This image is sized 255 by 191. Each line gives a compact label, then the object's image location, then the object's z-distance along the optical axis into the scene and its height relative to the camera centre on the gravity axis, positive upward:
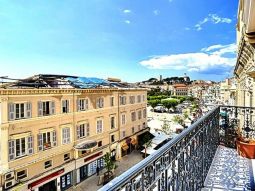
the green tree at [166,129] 21.87 -4.48
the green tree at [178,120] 26.97 -4.19
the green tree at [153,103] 46.68 -2.56
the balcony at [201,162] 1.17 -0.82
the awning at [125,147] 16.27 -4.96
